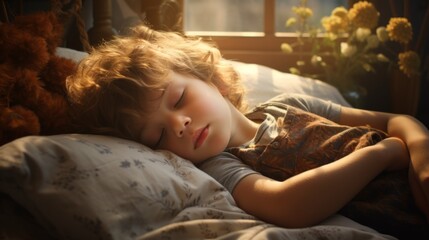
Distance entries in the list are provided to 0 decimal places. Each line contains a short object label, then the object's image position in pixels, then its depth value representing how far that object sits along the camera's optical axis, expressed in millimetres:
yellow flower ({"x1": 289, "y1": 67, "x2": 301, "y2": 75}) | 2190
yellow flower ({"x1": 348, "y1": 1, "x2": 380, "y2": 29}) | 1884
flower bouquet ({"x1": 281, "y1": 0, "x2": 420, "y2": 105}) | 1836
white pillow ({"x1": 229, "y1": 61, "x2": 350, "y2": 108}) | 1649
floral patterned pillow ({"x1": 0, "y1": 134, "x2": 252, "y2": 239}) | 694
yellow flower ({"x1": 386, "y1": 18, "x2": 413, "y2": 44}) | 1773
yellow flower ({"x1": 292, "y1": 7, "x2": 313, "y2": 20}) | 2143
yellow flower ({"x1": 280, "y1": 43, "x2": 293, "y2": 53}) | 2166
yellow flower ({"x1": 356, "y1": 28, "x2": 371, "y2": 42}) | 1993
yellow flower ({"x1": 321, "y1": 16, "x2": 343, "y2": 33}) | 1999
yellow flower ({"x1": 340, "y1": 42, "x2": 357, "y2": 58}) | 1997
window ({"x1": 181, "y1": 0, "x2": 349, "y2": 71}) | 2400
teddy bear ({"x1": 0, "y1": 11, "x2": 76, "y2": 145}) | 850
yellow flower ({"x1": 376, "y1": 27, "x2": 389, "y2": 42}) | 1916
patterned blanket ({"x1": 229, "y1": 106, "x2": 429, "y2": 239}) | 917
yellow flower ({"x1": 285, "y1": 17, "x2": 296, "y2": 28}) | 2107
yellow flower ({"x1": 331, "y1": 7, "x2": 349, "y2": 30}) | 1993
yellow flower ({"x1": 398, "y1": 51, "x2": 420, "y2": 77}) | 1809
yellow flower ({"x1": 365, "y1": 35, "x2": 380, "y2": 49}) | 1976
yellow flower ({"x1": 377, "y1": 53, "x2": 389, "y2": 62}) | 1986
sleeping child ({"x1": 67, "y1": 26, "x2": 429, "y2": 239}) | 888
